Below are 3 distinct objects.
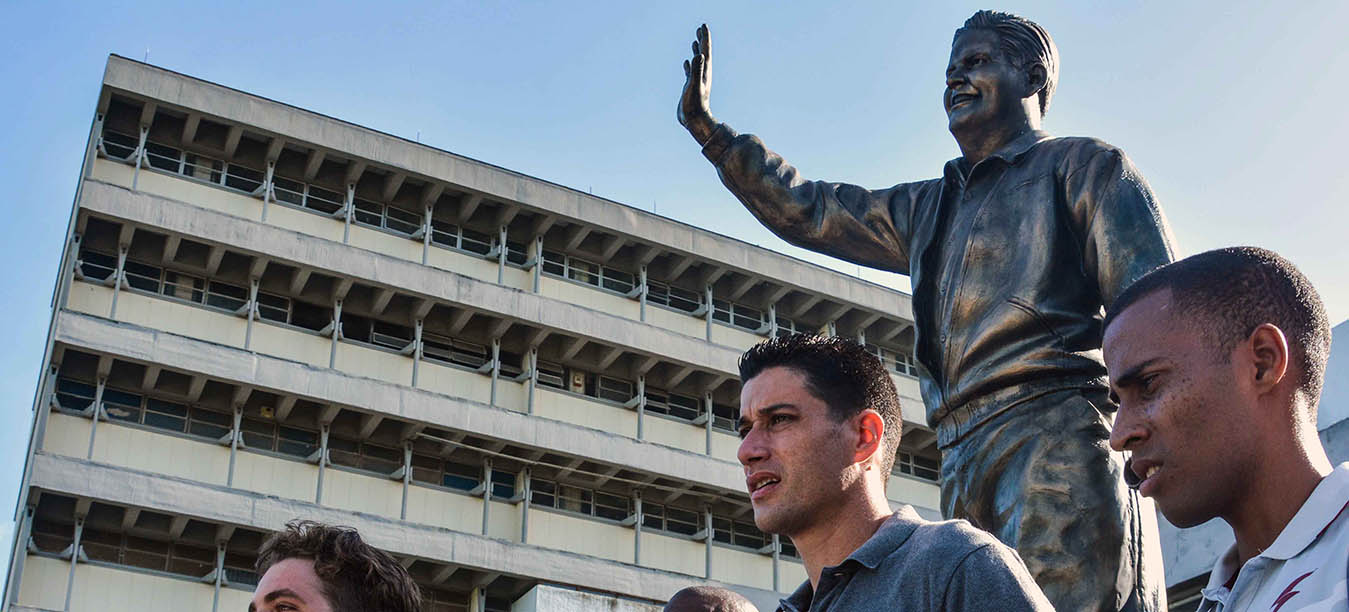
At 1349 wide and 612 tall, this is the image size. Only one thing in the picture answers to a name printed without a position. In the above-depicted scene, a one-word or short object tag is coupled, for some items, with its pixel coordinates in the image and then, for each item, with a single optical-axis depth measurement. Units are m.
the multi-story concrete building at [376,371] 34.97
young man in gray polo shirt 3.12
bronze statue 4.81
